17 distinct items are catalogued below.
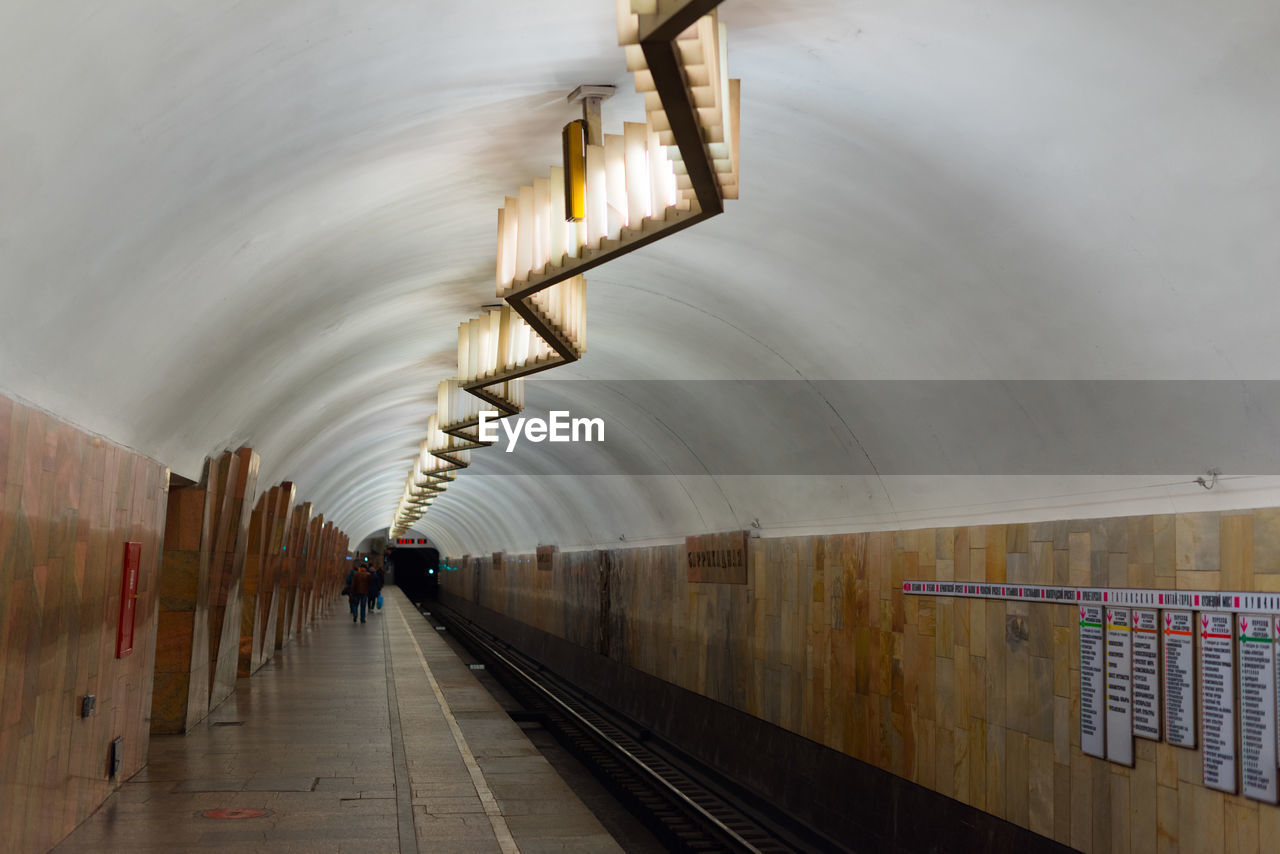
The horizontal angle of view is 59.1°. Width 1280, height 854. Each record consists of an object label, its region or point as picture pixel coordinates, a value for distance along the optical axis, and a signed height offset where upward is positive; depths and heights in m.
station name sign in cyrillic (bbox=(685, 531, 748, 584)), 12.37 -0.03
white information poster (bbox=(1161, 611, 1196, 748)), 5.65 -0.54
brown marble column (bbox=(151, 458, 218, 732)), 10.57 -0.61
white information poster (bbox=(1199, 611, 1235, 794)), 5.37 -0.61
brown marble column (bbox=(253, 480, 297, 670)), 17.75 -0.51
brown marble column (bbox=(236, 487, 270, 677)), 16.61 -0.64
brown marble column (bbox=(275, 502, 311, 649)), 22.38 -0.71
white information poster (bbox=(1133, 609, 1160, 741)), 5.90 -0.55
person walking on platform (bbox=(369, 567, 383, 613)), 35.94 -1.46
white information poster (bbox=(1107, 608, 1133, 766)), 6.11 -0.64
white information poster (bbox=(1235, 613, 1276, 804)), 5.12 -0.61
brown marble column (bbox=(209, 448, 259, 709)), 11.96 -0.23
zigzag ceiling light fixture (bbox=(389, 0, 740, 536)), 3.94 +1.68
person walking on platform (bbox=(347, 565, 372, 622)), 33.44 -1.40
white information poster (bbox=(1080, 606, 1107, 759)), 6.34 -0.65
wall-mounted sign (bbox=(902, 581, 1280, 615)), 5.28 -0.15
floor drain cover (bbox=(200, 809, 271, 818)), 7.55 -1.85
